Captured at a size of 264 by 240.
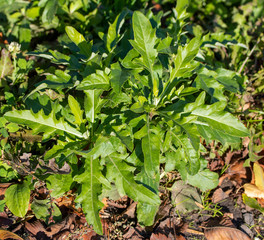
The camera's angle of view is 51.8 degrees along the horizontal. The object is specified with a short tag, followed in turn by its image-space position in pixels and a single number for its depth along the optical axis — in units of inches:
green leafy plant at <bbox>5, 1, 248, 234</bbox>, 77.7
